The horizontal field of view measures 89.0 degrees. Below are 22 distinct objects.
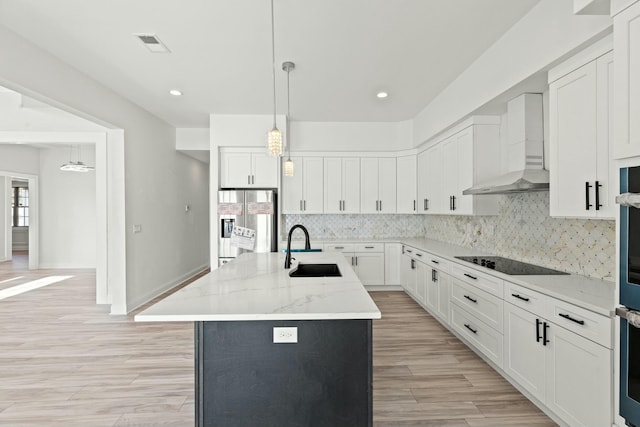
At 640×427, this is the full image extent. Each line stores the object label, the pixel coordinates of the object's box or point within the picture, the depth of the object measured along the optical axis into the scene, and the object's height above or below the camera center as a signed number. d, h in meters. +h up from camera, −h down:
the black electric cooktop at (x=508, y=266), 2.71 -0.49
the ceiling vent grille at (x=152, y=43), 2.82 +1.54
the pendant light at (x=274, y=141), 2.84 +0.63
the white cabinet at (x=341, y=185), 5.57 +0.48
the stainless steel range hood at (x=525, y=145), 2.87 +0.62
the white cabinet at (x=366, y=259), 5.37 -0.77
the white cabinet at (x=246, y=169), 5.20 +0.70
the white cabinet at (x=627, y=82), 1.52 +0.63
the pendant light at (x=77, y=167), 6.62 +0.95
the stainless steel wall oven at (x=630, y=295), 1.51 -0.40
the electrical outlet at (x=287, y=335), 1.58 -0.59
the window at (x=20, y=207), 9.95 +0.19
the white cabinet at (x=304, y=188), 5.53 +0.42
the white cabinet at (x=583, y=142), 1.94 +0.46
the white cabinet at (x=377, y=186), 5.62 +0.46
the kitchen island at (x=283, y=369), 1.58 -0.77
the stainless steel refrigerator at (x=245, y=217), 5.00 -0.06
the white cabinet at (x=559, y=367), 1.75 -0.97
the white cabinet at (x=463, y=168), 3.69 +0.55
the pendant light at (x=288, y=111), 3.34 +1.52
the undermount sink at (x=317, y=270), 2.80 -0.50
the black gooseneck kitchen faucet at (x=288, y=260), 2.55 -0.37
